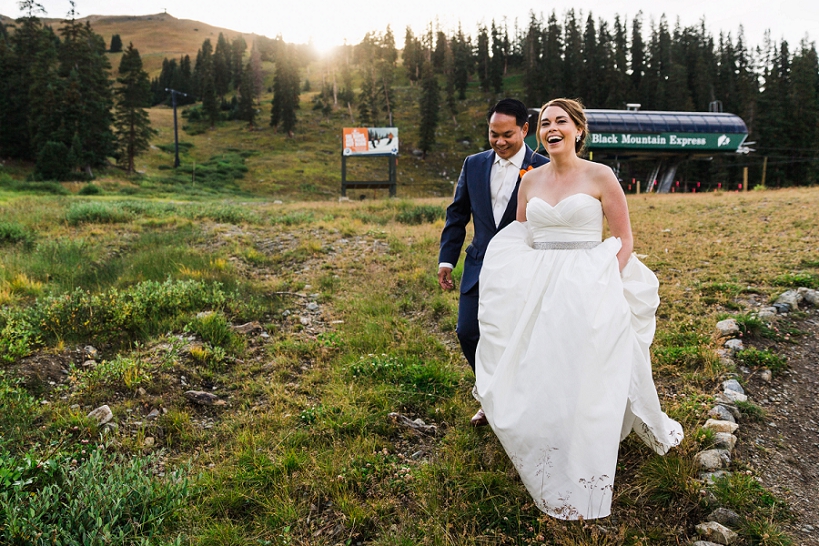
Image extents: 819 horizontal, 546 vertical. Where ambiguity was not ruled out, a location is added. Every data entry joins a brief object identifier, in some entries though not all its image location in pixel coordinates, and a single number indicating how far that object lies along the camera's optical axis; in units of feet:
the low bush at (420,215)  52.19
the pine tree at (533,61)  260.01
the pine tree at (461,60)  294.87
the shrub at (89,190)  99.50
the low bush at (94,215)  44.14
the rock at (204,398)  15.75
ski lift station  127.34
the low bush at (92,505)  8.99
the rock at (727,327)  18.06
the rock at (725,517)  9.37
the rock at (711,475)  10.48
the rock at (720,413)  12.79
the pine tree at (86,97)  133.39
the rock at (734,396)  13.73
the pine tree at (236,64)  327.86
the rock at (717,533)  8.91
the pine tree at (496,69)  307.58
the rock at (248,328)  21.16
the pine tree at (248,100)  234.58
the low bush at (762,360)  15.93
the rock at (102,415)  13.75
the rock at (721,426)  12.17
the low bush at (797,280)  23.08
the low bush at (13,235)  34.53
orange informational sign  112.47
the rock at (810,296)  21.02
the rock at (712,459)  10.92
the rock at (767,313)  19.23
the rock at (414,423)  14.05
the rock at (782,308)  20.12
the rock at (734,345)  16.84
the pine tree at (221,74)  300.81
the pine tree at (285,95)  225.35
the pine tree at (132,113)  145.79
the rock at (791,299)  20.49
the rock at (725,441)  11.59
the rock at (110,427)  13.32
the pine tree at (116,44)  488.02
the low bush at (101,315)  18.30
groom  12.66
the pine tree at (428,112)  221.87
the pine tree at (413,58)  328.08
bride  9.21
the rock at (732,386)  14.34
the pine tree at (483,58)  330.34
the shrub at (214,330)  19.75
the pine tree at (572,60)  259.19
